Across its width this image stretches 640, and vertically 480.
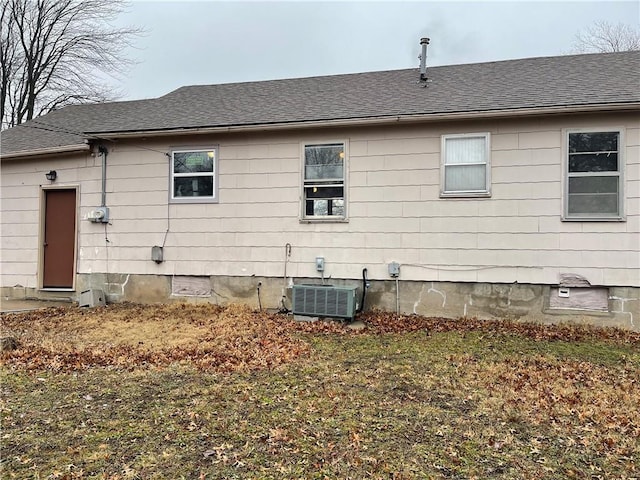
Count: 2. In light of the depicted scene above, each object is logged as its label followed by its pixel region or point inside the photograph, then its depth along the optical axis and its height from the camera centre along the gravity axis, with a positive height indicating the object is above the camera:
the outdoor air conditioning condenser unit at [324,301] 6.75 -0.88
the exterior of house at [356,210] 6.55 +0.66
